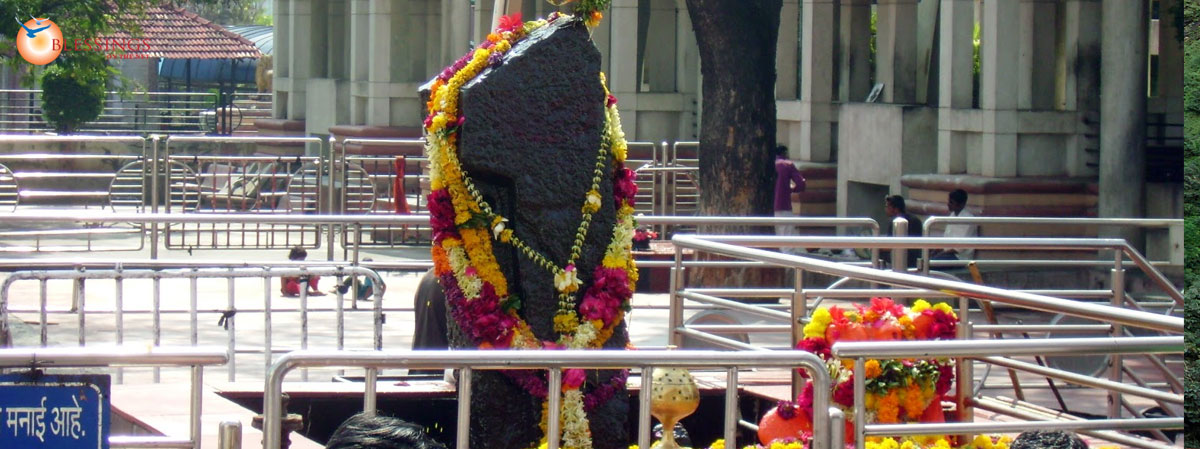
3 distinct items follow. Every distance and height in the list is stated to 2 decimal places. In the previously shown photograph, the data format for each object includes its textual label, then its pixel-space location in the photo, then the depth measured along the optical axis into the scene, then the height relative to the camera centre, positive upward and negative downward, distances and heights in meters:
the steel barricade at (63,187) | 20.81 +0.27
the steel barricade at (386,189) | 20.84 +0.29
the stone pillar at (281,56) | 36.28 +3.32
